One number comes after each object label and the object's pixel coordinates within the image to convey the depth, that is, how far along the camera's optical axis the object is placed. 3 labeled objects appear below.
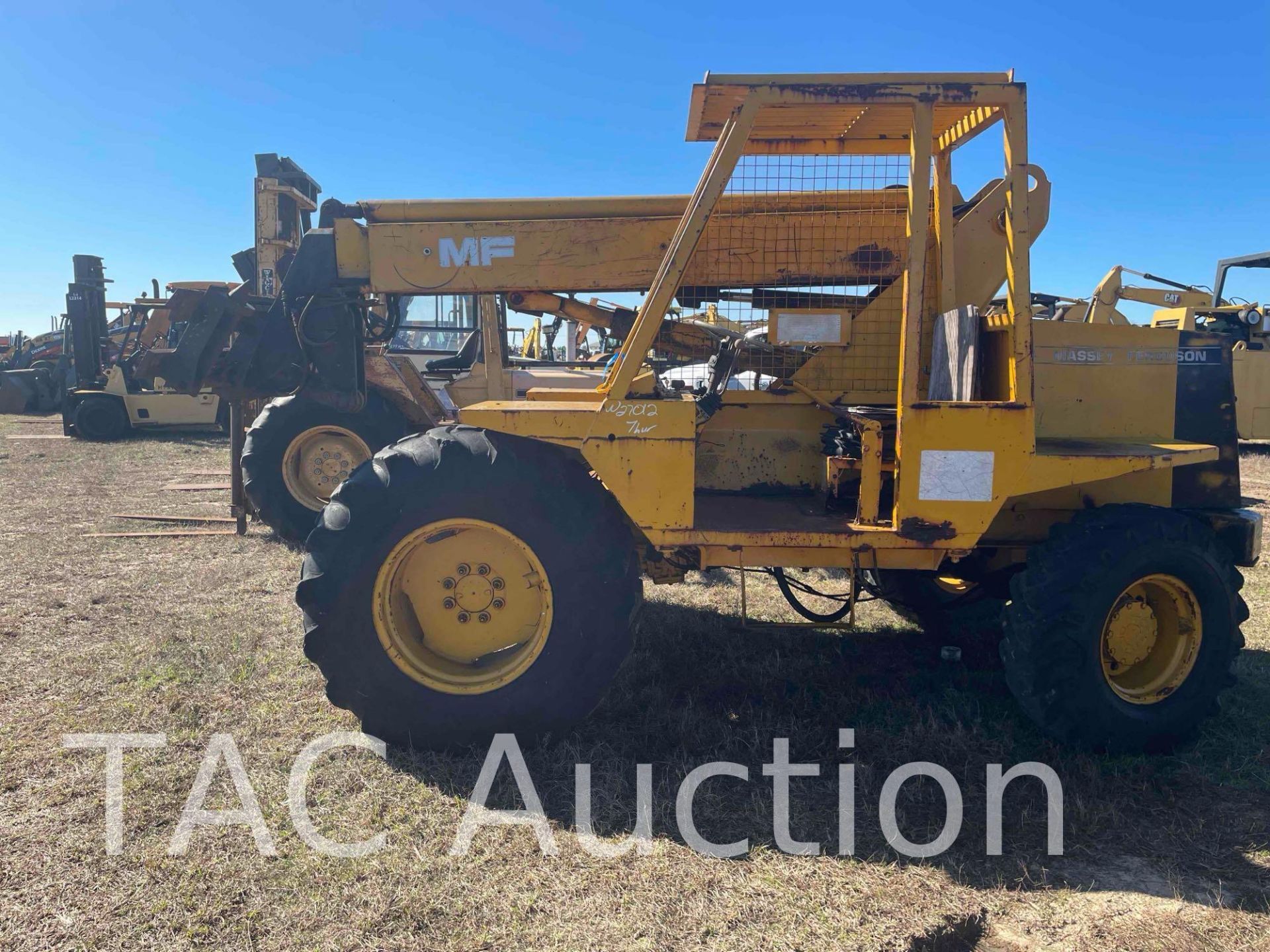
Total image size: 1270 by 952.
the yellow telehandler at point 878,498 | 3.36
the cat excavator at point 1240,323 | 14.00
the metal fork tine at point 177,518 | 8.22
